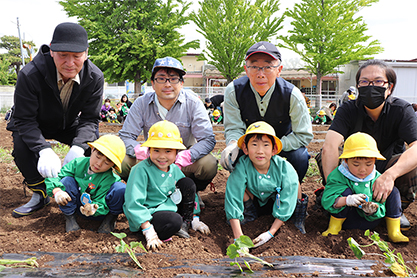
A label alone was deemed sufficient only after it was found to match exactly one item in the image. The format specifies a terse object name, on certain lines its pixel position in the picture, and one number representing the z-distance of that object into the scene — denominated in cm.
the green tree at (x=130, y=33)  1709
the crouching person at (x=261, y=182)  241
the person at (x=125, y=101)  1366
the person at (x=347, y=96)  900
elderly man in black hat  264
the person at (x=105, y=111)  1235
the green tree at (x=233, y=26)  1795
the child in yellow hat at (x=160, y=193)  227
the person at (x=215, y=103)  1346
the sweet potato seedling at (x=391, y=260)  179
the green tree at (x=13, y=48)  3350
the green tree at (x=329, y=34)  1697
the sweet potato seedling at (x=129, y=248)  187
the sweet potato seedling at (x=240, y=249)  184
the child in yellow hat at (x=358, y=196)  234
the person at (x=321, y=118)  1273
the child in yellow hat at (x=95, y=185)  243
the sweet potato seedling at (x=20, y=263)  188
